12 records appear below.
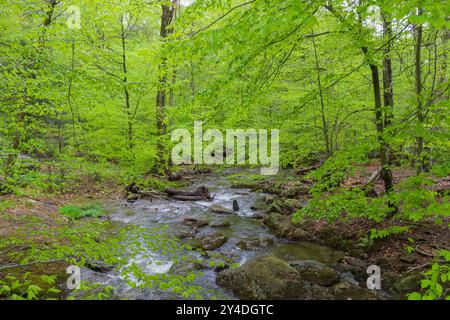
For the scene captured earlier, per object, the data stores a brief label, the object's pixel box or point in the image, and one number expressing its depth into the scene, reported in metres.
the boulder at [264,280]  5.98
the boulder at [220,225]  10.48
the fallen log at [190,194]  14.00
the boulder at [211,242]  8.58
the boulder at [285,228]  9.10
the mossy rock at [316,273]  6.48
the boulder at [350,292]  5.89
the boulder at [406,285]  5.78
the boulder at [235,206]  12.62
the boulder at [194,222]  10.50
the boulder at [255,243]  8.68
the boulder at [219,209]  12.18
